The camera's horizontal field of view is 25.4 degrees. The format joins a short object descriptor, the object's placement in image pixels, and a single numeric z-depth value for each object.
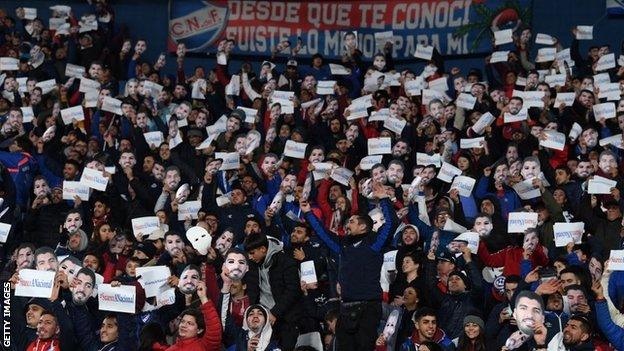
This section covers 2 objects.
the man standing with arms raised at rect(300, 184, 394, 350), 12.24
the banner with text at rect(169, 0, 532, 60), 21.98
